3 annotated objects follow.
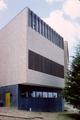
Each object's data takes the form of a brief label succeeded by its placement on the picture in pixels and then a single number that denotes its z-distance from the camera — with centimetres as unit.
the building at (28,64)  1262
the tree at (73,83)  1172
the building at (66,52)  2501
